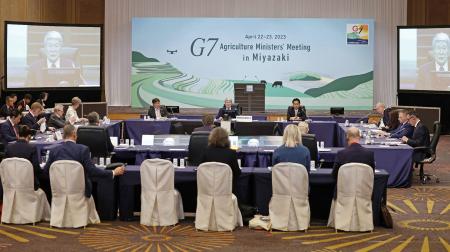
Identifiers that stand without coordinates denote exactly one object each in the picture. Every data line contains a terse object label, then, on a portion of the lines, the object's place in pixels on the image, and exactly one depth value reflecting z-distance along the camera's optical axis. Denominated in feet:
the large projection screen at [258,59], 76.95
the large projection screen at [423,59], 67.92
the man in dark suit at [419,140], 42.27
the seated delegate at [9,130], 42.04
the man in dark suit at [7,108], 54.29
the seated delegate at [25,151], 30.17
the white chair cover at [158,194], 29.60
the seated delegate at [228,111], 56.13
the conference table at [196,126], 51.65
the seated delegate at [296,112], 57.41
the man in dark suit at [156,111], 57.57
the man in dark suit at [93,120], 44.57
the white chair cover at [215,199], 29.04
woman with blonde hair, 29.78
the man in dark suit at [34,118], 47.06
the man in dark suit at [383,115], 53.21
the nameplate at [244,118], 52.85
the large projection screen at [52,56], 66.18
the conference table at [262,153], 37.93
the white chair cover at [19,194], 29.68
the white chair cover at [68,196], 29.14
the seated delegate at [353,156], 29.30
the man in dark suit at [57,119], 50.06
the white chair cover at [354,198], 28.81
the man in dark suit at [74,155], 29.69
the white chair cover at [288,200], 28.99
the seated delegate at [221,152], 29.78
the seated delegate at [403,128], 44.19
